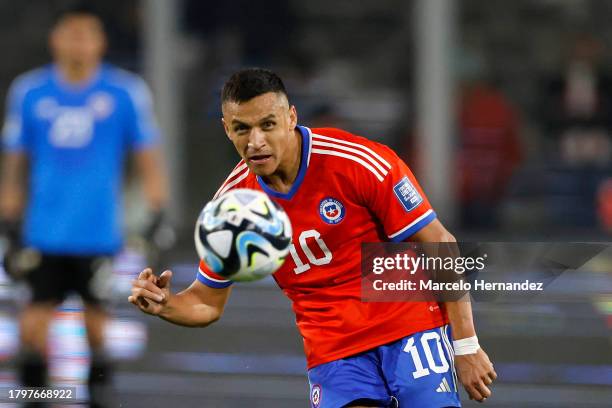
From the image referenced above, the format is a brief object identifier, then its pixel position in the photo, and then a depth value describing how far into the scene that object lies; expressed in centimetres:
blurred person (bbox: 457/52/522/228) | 3033
